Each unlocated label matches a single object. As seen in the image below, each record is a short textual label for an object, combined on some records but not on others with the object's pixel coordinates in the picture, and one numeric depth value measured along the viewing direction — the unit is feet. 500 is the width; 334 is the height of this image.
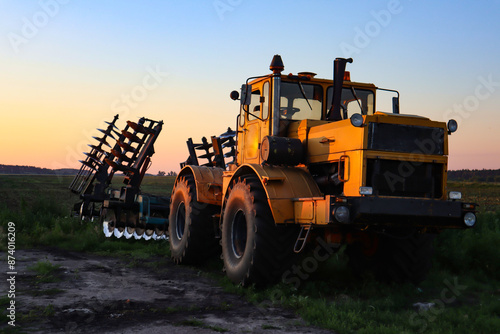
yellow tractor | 23.62
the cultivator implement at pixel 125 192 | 43.88
